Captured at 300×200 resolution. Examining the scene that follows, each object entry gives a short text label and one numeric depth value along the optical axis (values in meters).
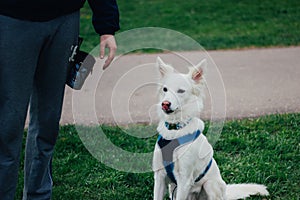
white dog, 3.35
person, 2.64
